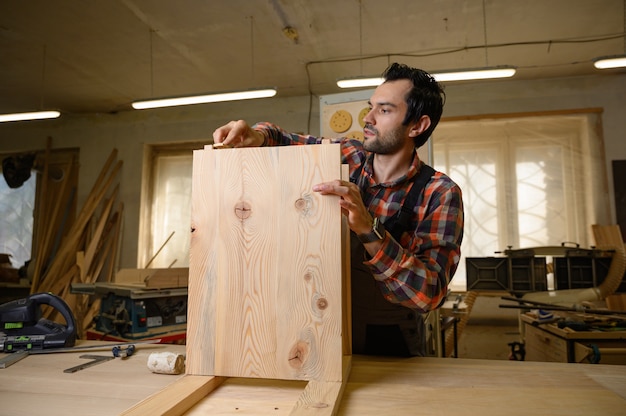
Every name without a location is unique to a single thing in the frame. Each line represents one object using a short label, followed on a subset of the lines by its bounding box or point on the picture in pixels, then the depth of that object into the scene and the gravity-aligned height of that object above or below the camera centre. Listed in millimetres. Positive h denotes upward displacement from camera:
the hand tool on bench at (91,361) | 1192 -355
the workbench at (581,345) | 2584 -670
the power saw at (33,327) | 1435 -294
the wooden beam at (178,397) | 802 -326
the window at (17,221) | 7641 +486
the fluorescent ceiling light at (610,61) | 4004 +1783
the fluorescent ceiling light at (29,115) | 5273 +1694
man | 1178 +112
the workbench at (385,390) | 896 -355
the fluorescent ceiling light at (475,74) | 4152 +1729
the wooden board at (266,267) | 1034 -55
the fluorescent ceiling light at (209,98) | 4762 +1734
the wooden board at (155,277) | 3510 -278
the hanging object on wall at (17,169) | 7711 +1459
